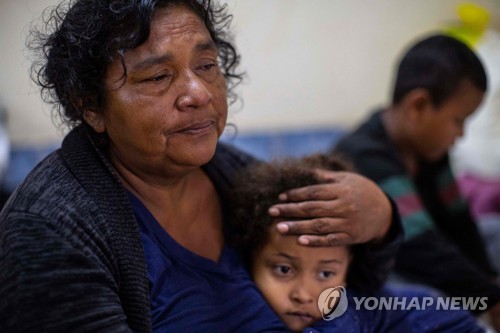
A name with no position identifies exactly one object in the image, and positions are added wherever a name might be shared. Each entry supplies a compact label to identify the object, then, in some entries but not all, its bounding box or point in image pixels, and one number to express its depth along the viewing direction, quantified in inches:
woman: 40.9
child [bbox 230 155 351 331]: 56.0
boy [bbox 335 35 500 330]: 79.0
